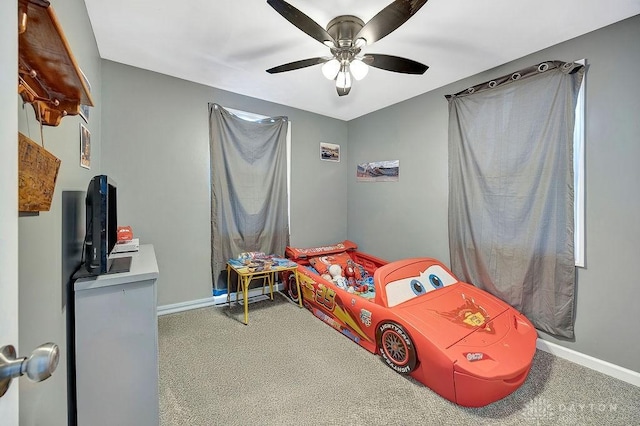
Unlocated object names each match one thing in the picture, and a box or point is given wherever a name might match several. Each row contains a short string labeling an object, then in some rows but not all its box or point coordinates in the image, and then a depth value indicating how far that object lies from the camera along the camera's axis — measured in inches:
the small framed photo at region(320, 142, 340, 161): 160.9
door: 18.7
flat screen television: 49.4
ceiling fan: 58.3
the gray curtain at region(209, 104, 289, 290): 124.2
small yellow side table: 108.6
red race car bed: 65.7
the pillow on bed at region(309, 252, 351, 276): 131.1
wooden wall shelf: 24.3
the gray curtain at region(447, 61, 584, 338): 85.4
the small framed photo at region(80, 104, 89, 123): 67.0
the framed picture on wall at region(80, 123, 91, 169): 66.6
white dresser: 49.7
